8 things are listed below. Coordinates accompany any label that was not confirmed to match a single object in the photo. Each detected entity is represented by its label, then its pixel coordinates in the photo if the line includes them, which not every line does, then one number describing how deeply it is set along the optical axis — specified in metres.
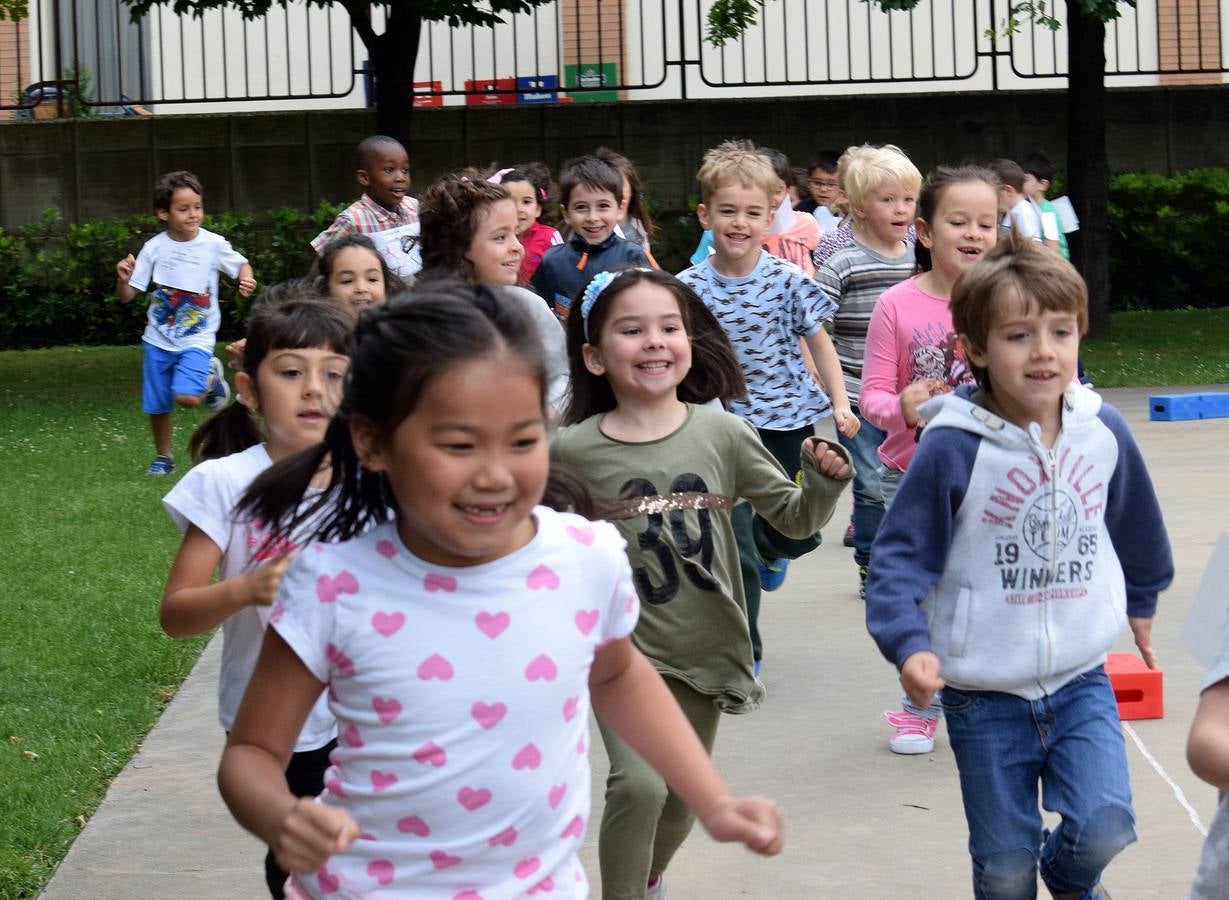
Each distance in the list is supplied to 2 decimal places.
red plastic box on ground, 5.58
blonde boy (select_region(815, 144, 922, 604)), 6.92
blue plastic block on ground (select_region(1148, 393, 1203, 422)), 11.57
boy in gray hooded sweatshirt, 3.56
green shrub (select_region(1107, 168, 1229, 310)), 18.45
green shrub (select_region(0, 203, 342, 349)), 17.73
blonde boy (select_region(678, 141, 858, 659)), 6.46
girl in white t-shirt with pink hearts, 2.47
